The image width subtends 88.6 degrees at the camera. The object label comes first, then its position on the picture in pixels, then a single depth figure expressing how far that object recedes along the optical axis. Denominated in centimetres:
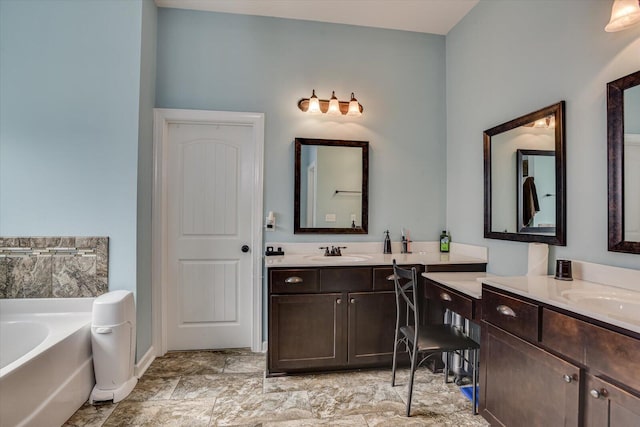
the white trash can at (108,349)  210
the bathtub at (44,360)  154
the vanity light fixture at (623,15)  143
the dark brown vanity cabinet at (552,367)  113
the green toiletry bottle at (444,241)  307
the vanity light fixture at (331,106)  287
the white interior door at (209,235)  289
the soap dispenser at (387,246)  300
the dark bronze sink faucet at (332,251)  288
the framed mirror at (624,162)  156
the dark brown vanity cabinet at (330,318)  237
